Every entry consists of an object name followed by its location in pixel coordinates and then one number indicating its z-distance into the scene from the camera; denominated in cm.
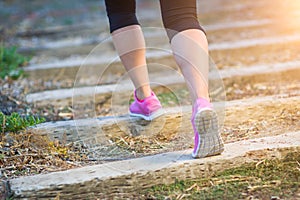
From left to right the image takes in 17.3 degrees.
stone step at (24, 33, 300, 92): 651
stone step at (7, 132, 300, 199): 318
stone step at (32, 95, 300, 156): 407
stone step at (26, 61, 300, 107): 551
